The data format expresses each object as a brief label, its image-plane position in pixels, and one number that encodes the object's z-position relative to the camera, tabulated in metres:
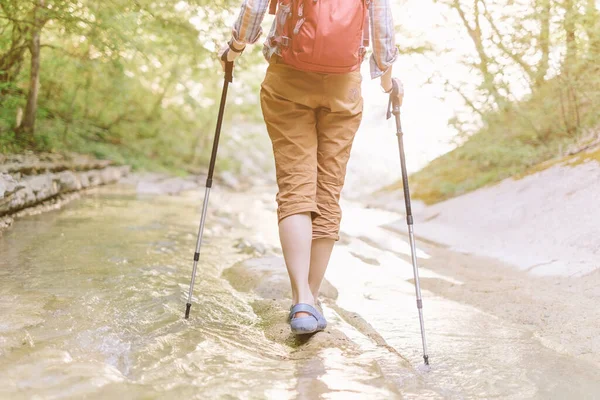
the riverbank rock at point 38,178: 4.91
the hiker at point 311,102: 2.40
